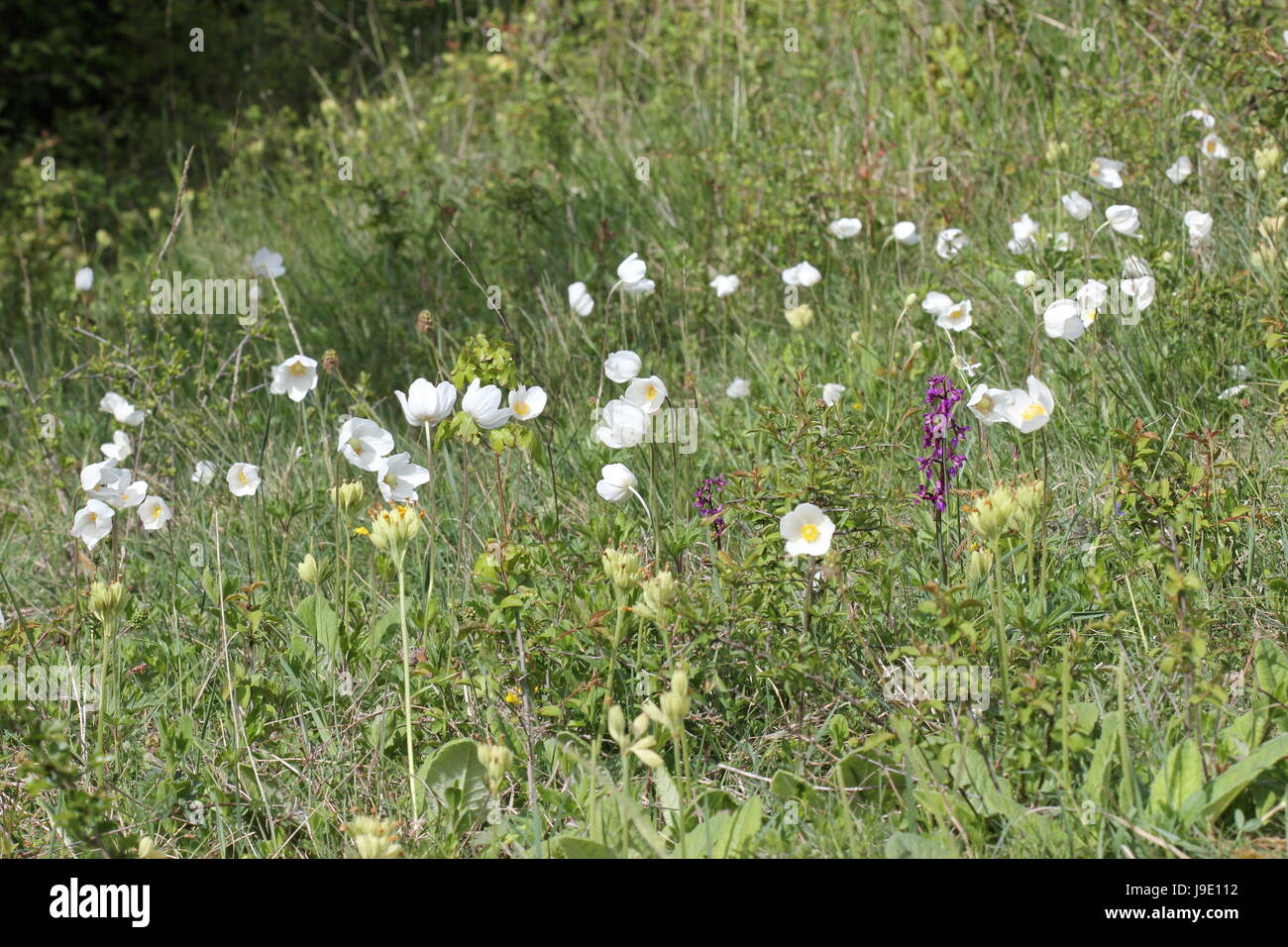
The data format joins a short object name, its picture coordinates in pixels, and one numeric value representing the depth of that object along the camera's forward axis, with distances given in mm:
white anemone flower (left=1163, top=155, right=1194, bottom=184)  6609
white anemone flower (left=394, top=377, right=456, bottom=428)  4445
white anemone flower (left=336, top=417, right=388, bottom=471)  4773
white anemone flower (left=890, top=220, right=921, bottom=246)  6934
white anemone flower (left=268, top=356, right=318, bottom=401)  5418
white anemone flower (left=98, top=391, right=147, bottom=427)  6305
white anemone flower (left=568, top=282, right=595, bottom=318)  6133
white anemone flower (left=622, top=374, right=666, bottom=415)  4660
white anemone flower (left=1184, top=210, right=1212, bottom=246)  5922
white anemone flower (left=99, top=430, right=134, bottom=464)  5801
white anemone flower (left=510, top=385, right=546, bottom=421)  4668
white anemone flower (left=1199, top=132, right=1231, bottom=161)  6835
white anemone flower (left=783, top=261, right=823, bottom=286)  6566
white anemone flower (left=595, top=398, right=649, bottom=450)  4641
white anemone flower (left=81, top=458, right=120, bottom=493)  4754
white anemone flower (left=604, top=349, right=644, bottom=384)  5070
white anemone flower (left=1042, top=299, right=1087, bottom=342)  4945
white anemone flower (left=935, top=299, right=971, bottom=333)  5715
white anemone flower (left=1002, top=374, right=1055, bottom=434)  4551
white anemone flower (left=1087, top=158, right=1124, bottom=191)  6582
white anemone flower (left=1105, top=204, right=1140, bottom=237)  5805
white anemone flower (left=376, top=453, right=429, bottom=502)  4629
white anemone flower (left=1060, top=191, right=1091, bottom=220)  6324
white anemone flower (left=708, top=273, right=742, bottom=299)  6902
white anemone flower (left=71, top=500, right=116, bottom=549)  4820
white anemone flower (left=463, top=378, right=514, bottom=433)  4332
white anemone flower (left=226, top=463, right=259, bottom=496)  5195
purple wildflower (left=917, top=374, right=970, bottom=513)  4652
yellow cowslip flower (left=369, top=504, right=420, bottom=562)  3977
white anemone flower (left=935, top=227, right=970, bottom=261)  6738
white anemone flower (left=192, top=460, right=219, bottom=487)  6066
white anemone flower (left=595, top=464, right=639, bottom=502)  4859
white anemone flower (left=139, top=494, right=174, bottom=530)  5266
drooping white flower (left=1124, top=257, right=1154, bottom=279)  5773
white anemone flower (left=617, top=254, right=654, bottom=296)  5348
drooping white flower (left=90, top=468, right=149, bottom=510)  4945
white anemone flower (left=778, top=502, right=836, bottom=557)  3977
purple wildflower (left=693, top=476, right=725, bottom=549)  4746
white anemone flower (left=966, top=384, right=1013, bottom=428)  4570
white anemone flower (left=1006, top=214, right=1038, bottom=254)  6543
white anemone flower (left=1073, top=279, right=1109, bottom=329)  5207
